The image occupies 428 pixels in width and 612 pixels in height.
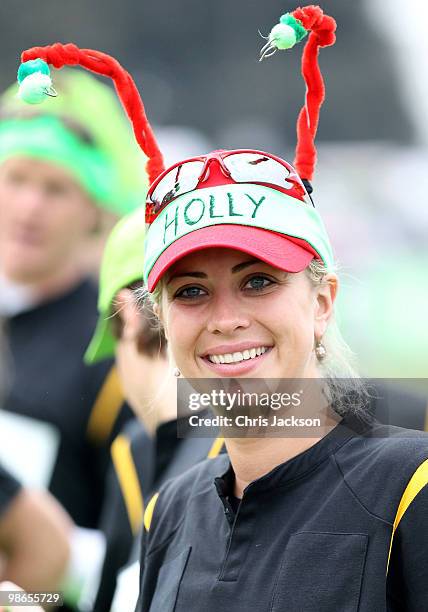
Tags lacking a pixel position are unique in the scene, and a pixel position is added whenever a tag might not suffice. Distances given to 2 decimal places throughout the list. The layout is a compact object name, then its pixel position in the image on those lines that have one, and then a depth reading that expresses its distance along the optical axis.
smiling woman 3.48
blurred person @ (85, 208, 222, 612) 5.83
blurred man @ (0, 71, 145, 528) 8.53
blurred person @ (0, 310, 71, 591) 6.76
